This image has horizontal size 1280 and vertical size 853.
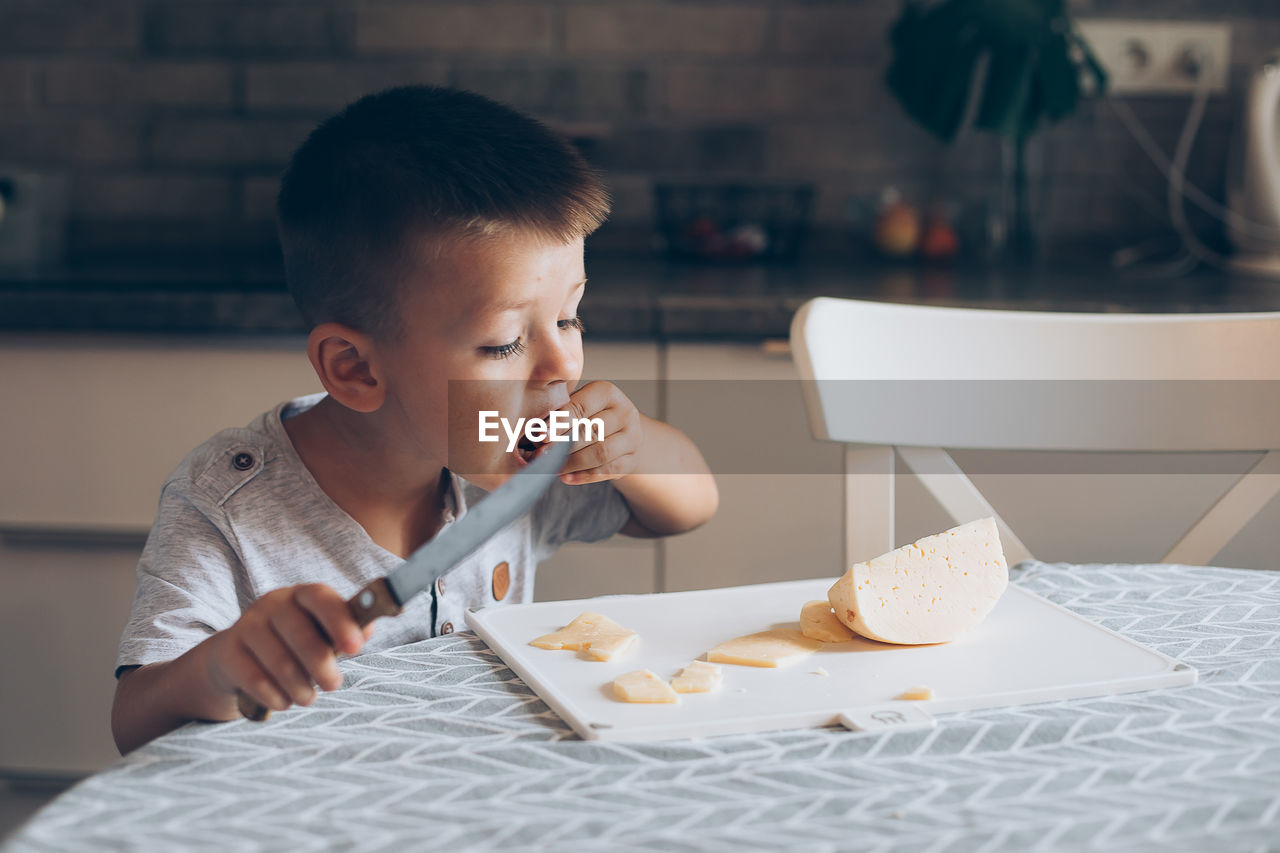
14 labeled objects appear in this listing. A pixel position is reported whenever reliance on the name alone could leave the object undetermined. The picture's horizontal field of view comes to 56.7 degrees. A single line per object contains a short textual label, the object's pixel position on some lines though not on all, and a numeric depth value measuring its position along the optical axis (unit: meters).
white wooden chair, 0.92
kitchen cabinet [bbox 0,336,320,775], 1.40
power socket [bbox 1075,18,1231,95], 1.83
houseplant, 1.63
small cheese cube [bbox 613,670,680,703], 0.53
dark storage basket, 1.73
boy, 0.75
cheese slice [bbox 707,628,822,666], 0.58
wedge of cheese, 0.60
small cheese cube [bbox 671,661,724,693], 0.54
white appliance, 1.59
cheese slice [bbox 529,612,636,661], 0.59
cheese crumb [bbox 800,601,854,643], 0.61
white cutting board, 0.52
